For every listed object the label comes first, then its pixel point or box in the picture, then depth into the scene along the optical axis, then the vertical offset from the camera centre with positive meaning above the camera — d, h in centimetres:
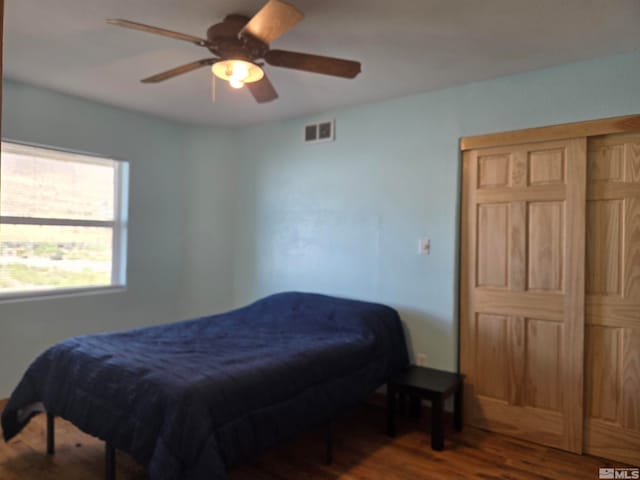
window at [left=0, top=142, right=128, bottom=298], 330 +14
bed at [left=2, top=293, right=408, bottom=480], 189 -74
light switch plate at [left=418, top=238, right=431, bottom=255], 326 -1
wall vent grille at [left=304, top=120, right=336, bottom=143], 377 +98
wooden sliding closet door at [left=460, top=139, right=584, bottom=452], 275 -29
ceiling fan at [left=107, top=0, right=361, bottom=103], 194 +92
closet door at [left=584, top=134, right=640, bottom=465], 259 -31
